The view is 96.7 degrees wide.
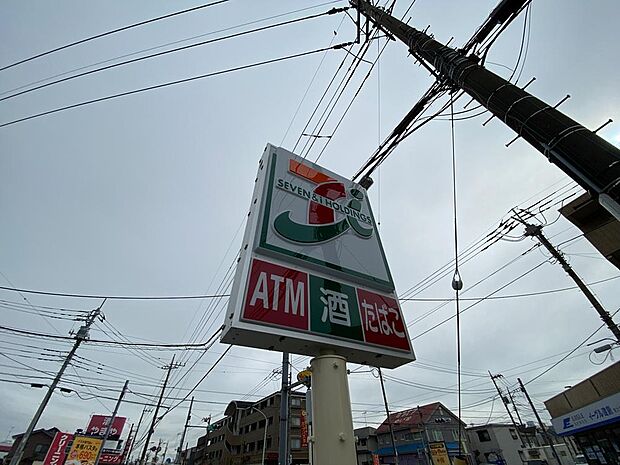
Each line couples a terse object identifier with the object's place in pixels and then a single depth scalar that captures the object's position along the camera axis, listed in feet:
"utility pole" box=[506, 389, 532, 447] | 98.07
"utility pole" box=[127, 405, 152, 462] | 126.80
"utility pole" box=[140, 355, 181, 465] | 75.40
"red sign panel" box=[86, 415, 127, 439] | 133.39
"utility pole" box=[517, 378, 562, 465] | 74.59
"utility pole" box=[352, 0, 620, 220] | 6.93
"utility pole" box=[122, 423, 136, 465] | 130.15
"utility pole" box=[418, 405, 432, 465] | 91.50
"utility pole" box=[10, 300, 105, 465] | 42.80
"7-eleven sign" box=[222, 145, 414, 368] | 6.86
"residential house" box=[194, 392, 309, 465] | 88.94
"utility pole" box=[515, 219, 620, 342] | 32.32
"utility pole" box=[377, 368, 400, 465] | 49.55
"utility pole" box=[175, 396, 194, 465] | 93.99
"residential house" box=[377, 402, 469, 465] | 102.58
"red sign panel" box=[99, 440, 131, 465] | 125.83
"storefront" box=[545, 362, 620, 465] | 31.04
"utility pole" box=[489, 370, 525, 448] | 94.19
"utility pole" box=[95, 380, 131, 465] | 73.28
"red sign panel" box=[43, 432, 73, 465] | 71.67
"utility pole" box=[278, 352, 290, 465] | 25.27
